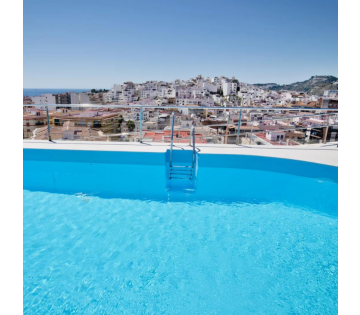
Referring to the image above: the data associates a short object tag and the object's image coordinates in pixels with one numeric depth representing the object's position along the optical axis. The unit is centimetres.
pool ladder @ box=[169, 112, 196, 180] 360
